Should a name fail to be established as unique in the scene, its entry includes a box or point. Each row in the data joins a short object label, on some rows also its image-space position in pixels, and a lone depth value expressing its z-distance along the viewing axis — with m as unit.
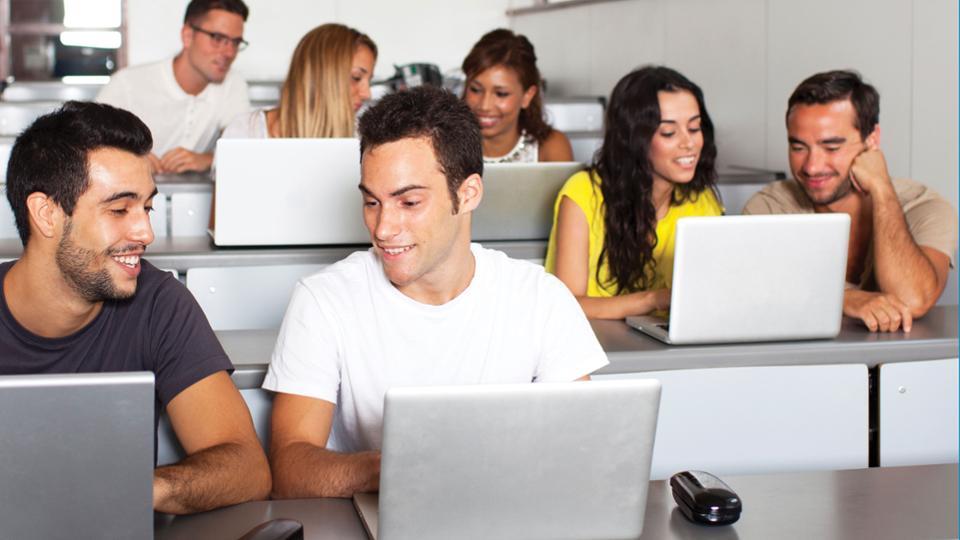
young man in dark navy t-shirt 1.66
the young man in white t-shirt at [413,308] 1.74
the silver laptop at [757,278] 1.98
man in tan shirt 2.43
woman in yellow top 2.62
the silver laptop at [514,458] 1.12
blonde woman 3.35
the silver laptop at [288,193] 2.58
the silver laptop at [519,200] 2.78
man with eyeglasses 4.12
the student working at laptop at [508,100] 3.68
